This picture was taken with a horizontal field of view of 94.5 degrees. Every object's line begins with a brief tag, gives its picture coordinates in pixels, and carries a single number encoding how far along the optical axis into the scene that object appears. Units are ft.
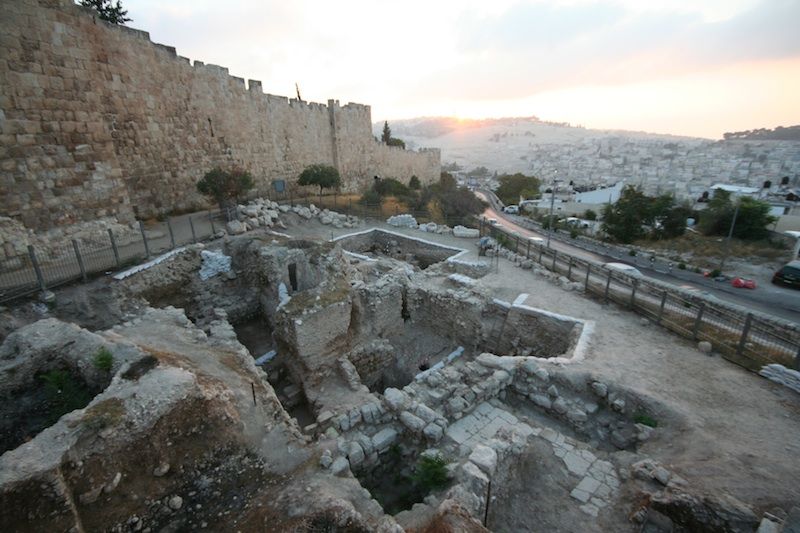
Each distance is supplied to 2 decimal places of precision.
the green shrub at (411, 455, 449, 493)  17.97
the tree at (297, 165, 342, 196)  72.69
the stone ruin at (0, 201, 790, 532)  14.03
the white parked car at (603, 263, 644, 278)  55.60
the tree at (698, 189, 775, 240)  85.20
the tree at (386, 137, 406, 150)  132.05
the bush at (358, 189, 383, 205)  77.61
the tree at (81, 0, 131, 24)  60.63
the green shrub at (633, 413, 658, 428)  22.22
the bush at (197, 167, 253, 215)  53.47
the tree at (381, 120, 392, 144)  136.11
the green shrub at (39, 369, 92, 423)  18.97
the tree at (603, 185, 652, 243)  100.22
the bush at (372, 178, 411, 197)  93.81
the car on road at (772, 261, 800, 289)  59.21
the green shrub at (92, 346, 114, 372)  19.15
